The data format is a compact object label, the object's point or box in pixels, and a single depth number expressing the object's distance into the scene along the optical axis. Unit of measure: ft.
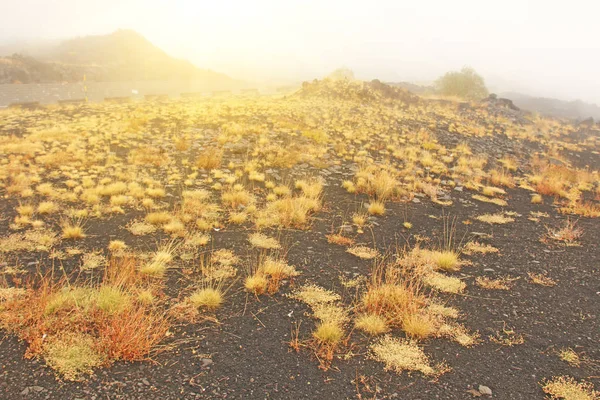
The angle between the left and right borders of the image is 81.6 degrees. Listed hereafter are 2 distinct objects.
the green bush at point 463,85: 200.75
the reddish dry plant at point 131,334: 14.33
